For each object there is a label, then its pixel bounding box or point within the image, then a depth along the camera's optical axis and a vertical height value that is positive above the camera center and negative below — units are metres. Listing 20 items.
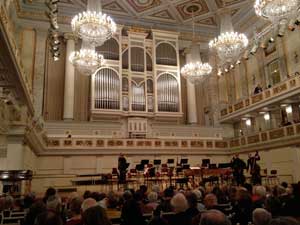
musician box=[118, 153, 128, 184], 11.27 +0.13
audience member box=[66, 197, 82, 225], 3.48 -0.45
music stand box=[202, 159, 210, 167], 12.19 +0.34
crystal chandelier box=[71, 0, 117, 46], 11.20 +5.74
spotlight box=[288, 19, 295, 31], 12.72 +6.33
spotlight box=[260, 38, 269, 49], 18.26 +7.77
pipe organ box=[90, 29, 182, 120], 18.28 +6.10
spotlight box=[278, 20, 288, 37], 12.64 +5.84
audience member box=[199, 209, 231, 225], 2.20 -0.36
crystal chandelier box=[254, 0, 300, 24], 9.68 +5.28
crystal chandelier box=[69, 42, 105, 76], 13.60 +5.11
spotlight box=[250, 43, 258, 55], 17.25 +7.06
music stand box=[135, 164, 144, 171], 11.43 +0.19
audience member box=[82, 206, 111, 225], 2.52 -0.37
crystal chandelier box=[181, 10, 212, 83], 15.45 +5.26
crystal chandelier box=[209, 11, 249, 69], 12.55 +5.50
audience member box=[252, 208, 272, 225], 2.84 -0.45
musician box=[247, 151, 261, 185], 11.66 -0.11
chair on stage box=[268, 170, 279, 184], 13.95 -0.50
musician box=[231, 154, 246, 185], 11.66 +0.03
